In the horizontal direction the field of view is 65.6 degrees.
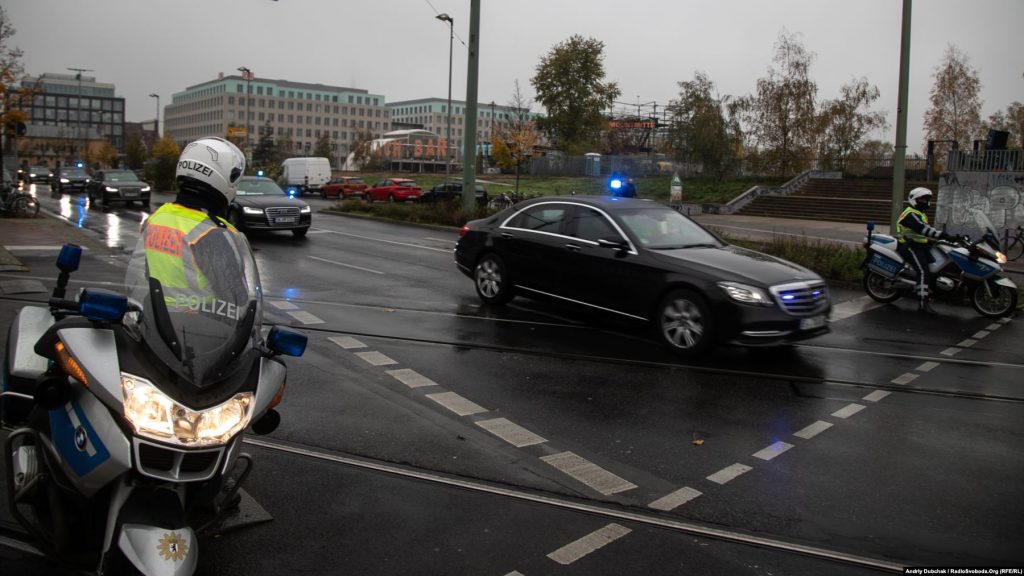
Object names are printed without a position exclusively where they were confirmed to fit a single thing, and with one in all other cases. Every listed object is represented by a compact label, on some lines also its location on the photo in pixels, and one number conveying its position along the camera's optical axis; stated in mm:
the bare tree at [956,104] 57031
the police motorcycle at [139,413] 2957
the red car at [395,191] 44625
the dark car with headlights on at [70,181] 43281
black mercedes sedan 7980
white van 53031
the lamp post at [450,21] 39719
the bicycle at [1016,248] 21891
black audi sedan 19656
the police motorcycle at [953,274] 11672
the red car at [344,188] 49438
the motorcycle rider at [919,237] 11883
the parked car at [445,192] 40219
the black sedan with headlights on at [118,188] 30859
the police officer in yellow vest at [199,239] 3182
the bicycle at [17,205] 23297
